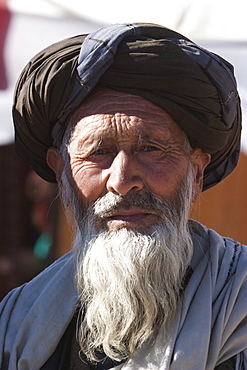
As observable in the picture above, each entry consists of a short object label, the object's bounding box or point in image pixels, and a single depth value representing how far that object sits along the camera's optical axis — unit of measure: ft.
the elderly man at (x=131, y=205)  17.92
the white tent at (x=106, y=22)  25.17
